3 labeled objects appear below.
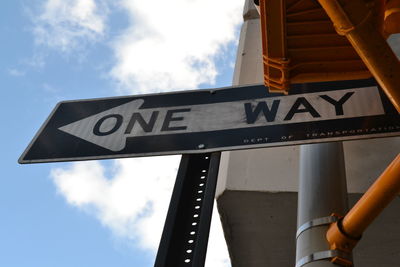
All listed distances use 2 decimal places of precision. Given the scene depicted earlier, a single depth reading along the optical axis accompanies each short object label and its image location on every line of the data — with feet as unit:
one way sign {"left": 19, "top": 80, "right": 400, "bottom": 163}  6.75
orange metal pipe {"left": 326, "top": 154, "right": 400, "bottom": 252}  6.19
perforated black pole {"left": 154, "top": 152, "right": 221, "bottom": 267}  5.89
